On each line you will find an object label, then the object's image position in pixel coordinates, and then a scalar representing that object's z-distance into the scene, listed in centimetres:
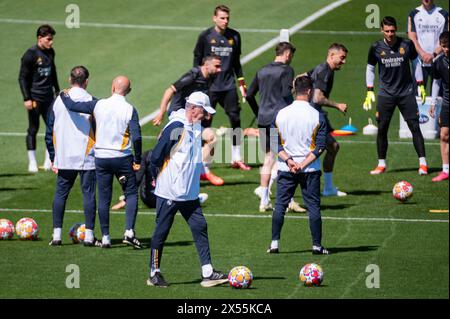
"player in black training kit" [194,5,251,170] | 2272
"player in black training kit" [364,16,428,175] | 2158
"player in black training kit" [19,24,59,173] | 2203
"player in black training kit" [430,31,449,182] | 2080
